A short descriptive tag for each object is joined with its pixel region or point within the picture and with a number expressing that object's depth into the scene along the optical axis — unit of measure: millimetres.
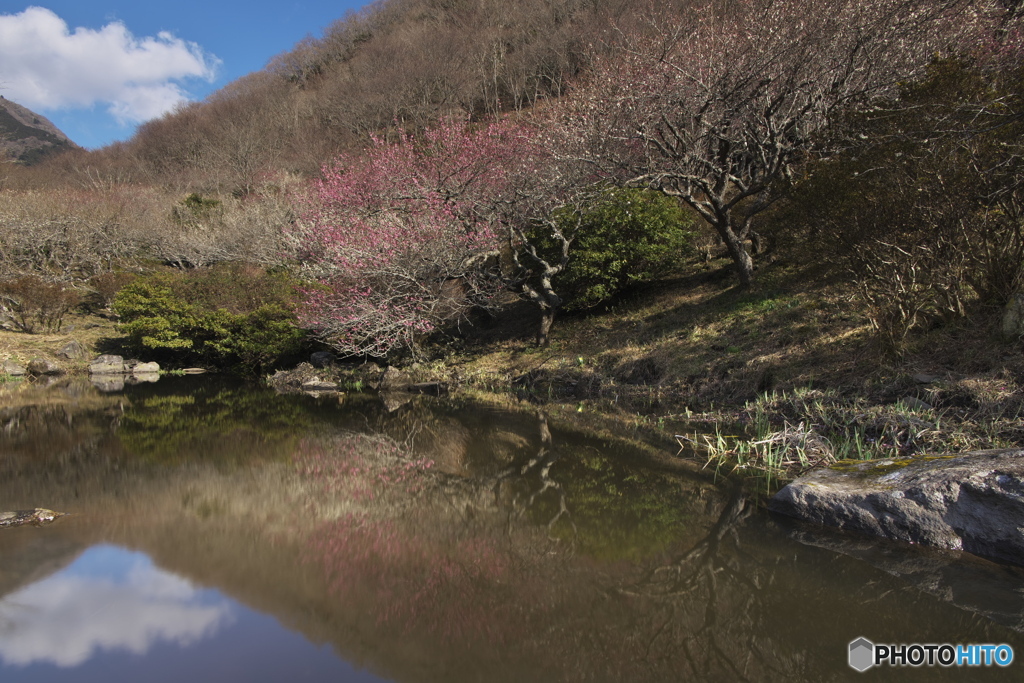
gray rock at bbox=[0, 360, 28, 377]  17453
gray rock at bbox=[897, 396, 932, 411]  6566
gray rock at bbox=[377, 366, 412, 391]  14734
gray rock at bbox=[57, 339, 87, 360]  19516
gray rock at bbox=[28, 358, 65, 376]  18250
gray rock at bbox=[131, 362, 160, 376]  19219
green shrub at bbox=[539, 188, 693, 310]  13648
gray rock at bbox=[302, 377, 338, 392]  15148
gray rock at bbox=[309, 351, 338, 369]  17205
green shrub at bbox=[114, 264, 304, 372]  17766
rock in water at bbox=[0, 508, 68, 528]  5039
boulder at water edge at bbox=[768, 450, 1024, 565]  4043
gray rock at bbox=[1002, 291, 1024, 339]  6744
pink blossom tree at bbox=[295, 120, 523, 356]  14219
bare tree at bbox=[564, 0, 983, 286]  11641
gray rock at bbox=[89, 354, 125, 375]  19172
